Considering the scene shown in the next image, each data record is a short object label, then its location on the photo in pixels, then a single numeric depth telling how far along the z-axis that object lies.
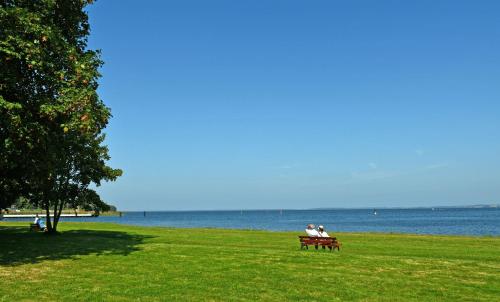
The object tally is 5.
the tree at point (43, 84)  17.97
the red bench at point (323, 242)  25.70
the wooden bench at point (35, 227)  43.22
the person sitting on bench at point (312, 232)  27.39
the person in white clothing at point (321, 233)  27.48
